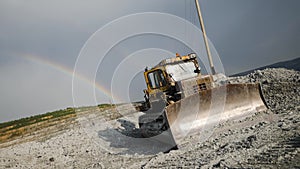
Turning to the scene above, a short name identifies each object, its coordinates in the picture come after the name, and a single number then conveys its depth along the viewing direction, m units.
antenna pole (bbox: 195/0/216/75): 15.22
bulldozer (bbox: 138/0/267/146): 6.56
